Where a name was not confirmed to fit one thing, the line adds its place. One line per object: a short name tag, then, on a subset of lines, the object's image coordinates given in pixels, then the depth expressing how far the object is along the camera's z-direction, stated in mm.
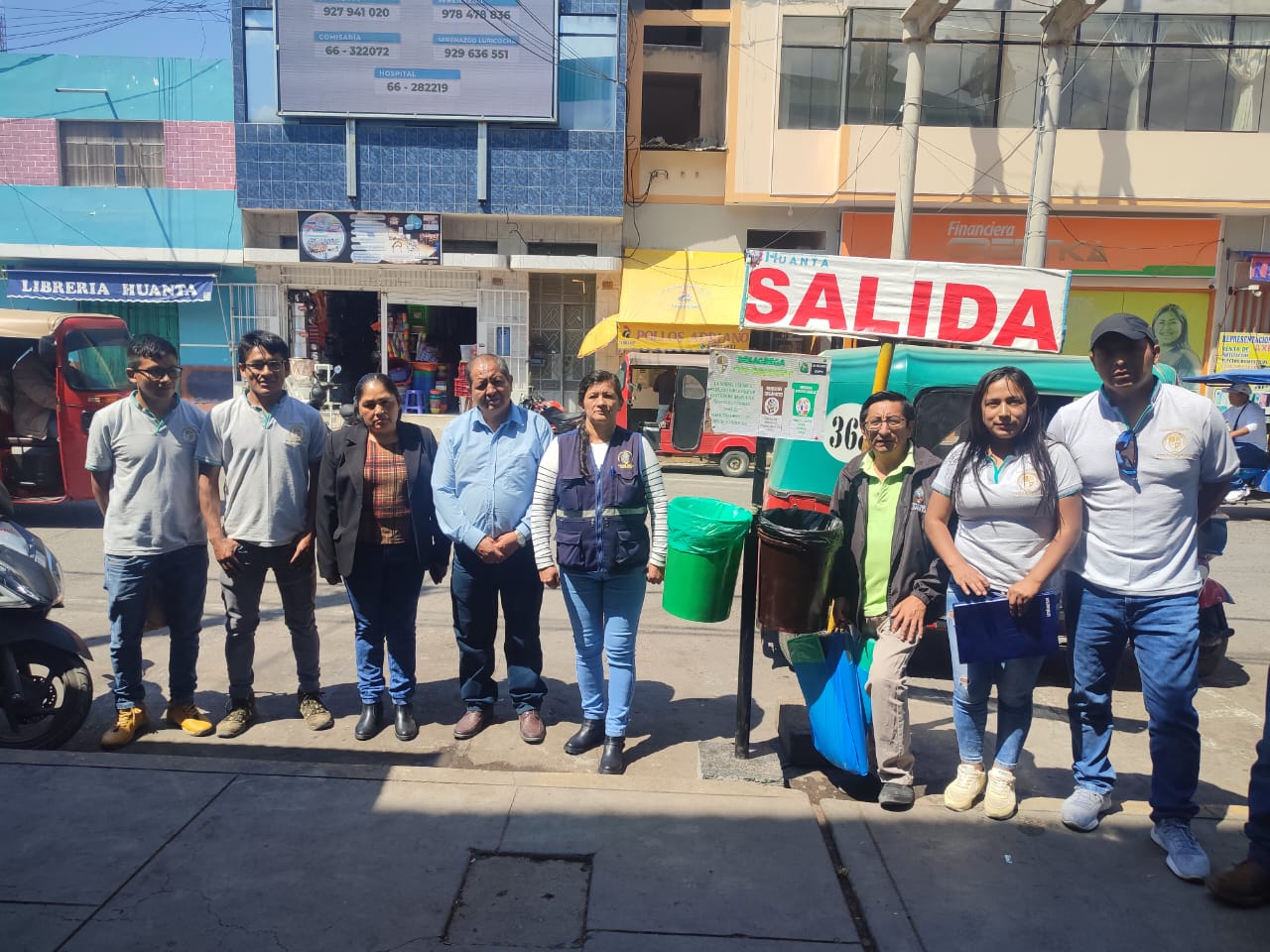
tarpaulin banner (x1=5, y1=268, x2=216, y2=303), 20125
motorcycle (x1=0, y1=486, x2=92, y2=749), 4215
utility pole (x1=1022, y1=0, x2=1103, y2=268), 16516
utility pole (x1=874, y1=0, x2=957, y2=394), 16453
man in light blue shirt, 4391
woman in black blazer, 4402
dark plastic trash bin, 3744
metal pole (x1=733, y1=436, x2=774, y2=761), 4051
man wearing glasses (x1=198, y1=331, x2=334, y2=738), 4391
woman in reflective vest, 4176
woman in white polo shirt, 3502
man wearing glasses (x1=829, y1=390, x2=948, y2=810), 3773
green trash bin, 3908
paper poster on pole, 4105
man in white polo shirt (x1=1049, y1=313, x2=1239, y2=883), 3389
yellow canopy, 19062
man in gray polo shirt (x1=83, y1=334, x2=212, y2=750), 4270
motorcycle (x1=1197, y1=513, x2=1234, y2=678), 5543
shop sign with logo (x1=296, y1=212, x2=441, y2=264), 19891
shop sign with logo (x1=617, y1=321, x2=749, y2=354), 18922
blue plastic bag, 3898
